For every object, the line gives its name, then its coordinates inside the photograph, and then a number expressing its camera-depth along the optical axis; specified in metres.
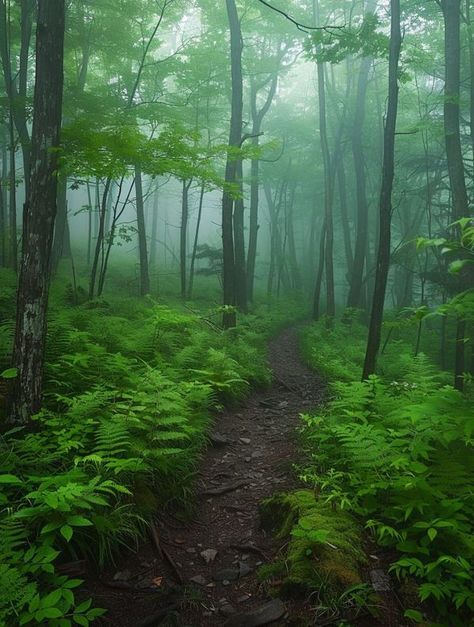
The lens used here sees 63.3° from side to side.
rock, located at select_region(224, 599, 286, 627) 2.79
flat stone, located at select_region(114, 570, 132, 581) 3.25
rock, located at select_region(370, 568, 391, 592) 2.87
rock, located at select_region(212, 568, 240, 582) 3.41
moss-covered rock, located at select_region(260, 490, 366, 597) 2.93
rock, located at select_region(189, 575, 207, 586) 3.35
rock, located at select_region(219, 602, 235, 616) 3.02
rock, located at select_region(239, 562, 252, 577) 3.44
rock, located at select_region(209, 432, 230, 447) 6.02
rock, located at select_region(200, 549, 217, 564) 3.68
